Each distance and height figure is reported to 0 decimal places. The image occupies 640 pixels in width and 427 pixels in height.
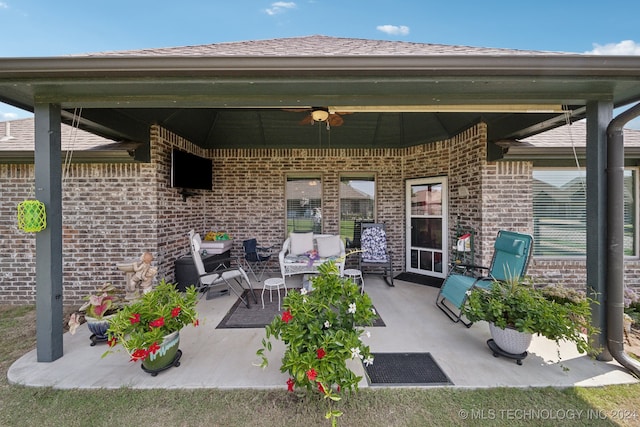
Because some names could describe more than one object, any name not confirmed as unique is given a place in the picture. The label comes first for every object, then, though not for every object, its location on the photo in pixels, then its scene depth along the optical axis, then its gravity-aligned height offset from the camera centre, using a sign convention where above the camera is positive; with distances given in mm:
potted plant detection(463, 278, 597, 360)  2307 -935
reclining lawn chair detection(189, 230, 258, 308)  3992 -978
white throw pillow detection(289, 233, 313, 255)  5336 -641
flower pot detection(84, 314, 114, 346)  2820 -1244
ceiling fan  3690 +1427
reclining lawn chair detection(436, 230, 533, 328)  3295 -754
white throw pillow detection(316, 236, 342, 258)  5094 -686
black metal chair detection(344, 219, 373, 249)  5867 -575
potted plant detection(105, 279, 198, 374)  2182 -986
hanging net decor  2457 -40
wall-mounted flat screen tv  4613 +777
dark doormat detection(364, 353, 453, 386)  2322 -1480
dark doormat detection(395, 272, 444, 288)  5084 -1369
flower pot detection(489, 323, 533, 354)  2528 -1245
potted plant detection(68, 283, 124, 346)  2809 -1081
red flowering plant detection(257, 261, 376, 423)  1854 -911
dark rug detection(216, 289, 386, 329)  3381 -1432
